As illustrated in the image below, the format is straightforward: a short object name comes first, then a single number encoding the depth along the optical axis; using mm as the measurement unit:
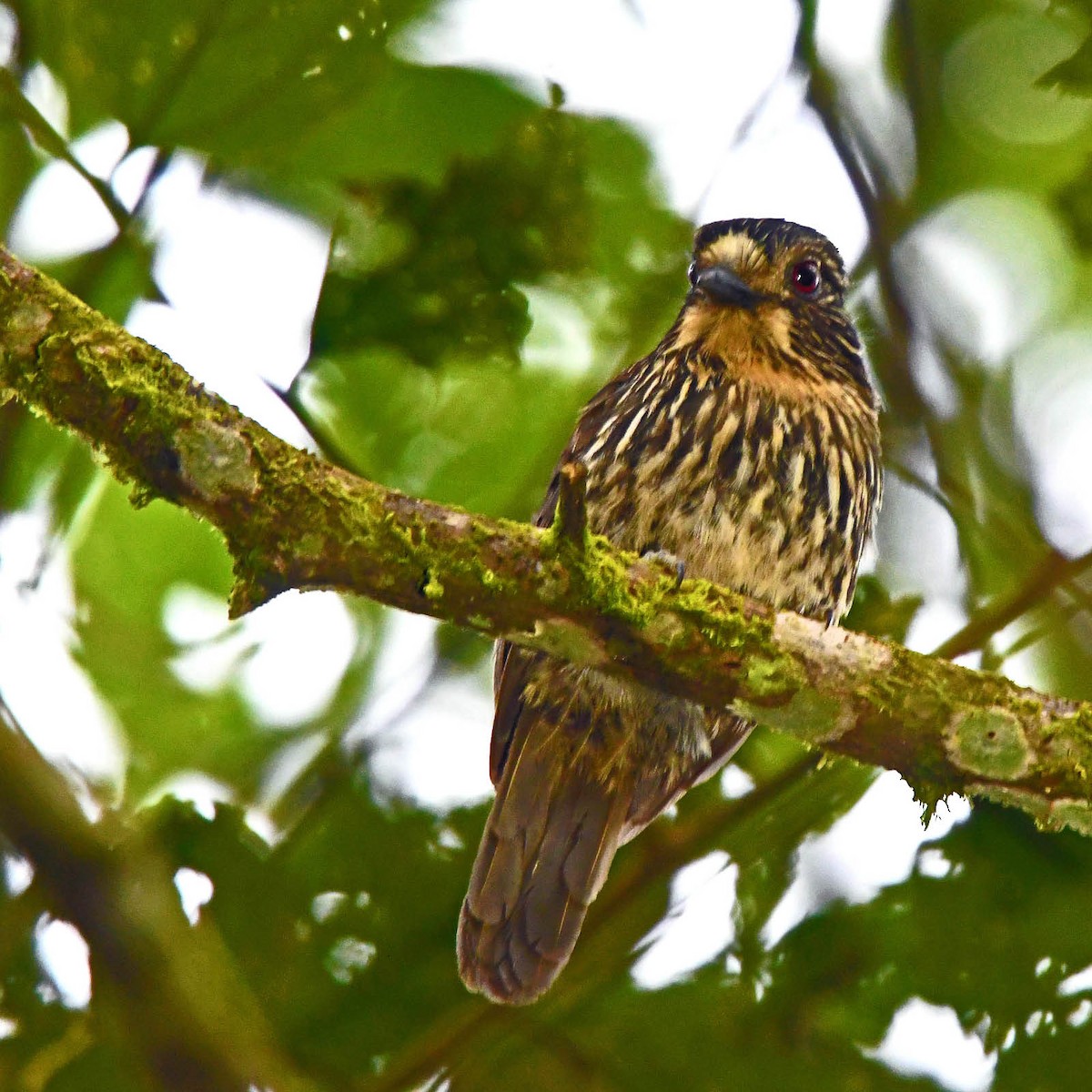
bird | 5734
